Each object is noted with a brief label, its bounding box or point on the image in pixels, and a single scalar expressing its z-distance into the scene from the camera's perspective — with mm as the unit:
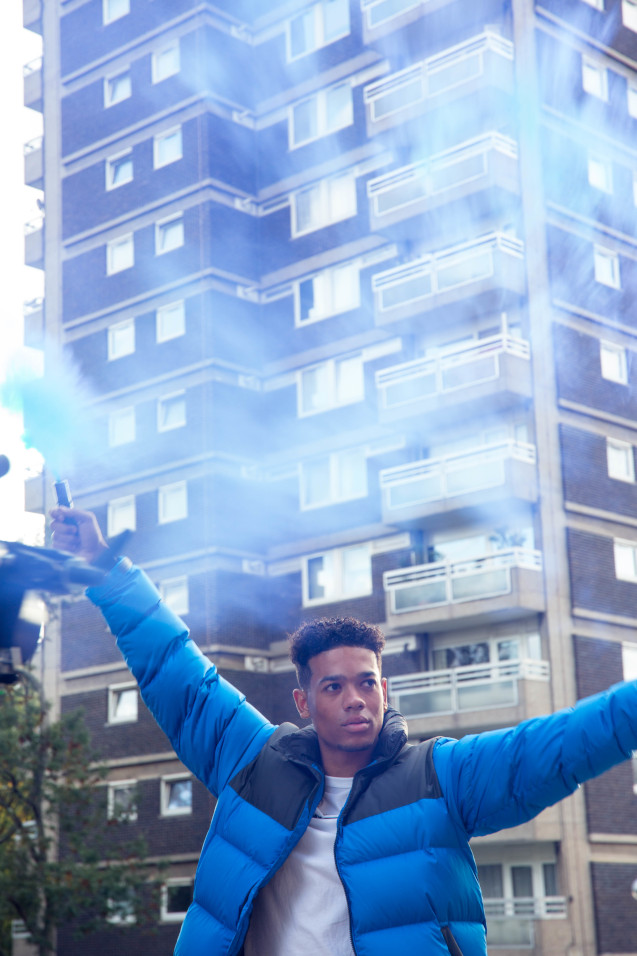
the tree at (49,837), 23859
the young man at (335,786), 3613
